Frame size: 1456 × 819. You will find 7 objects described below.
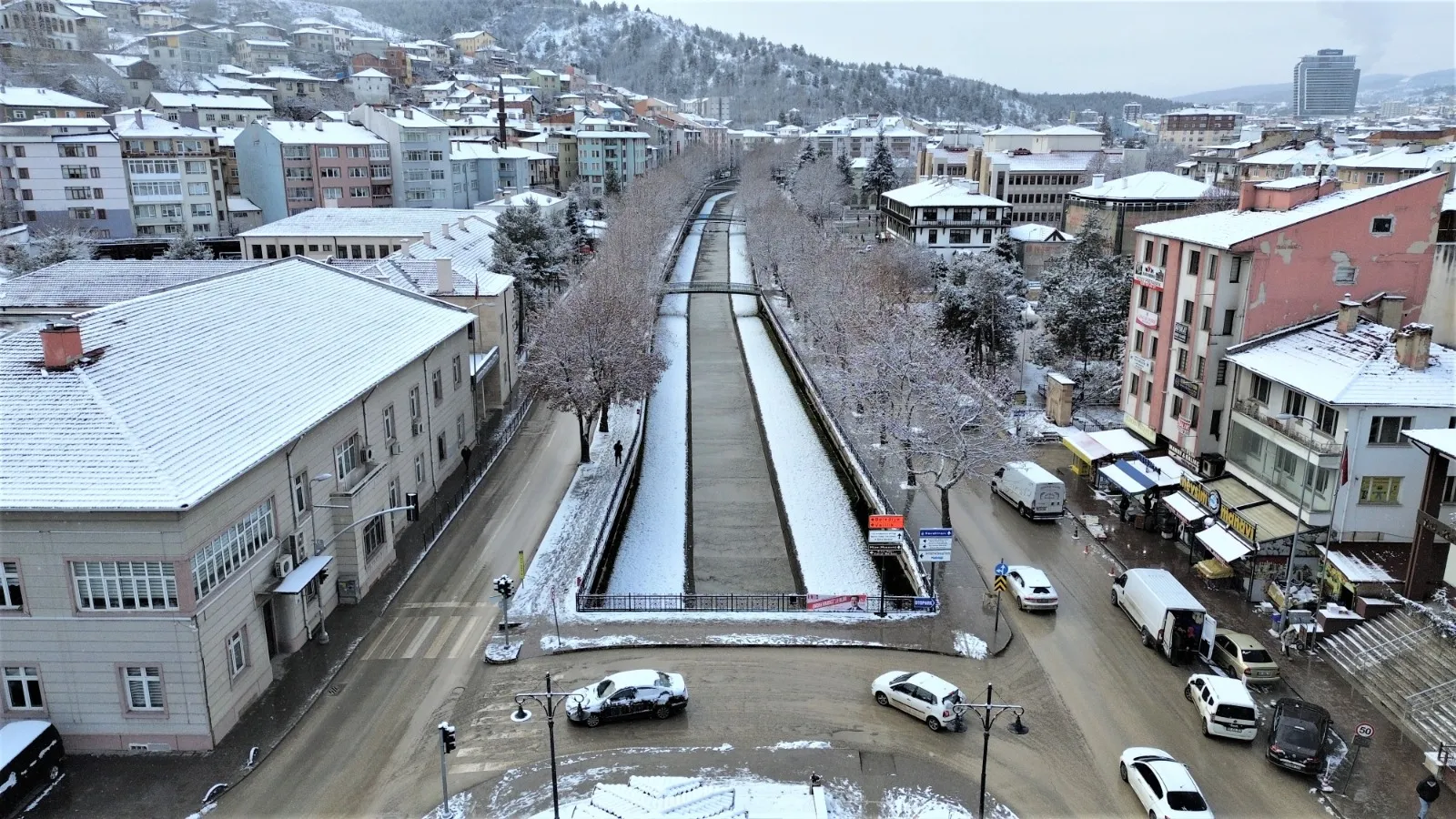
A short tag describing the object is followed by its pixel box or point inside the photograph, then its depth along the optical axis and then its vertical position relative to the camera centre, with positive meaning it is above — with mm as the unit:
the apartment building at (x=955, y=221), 82375 -4038
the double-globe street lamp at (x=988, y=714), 17562 -11716
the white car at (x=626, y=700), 20844 -11711
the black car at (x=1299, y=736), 19125 -11635
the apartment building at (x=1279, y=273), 31891 -3412
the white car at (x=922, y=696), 20641 -11688
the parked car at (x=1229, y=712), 20203 -11616
